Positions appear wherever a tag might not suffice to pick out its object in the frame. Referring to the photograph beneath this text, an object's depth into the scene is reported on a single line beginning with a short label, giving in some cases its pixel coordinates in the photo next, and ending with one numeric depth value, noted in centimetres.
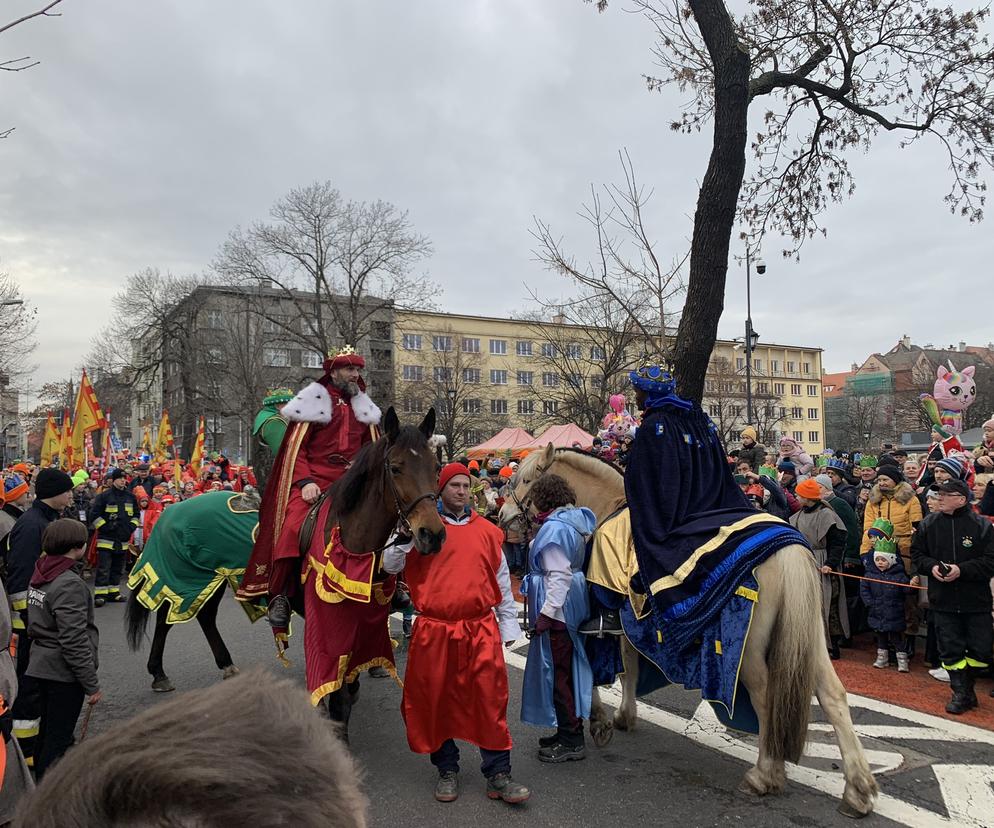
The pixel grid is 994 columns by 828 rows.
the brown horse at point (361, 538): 418
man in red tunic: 411
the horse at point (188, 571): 668
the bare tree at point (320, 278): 3516
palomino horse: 392
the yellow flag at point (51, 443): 2453
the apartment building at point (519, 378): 4022
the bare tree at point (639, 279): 1211
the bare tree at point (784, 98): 804
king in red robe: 523
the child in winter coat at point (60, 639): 407
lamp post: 2358
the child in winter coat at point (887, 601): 698
